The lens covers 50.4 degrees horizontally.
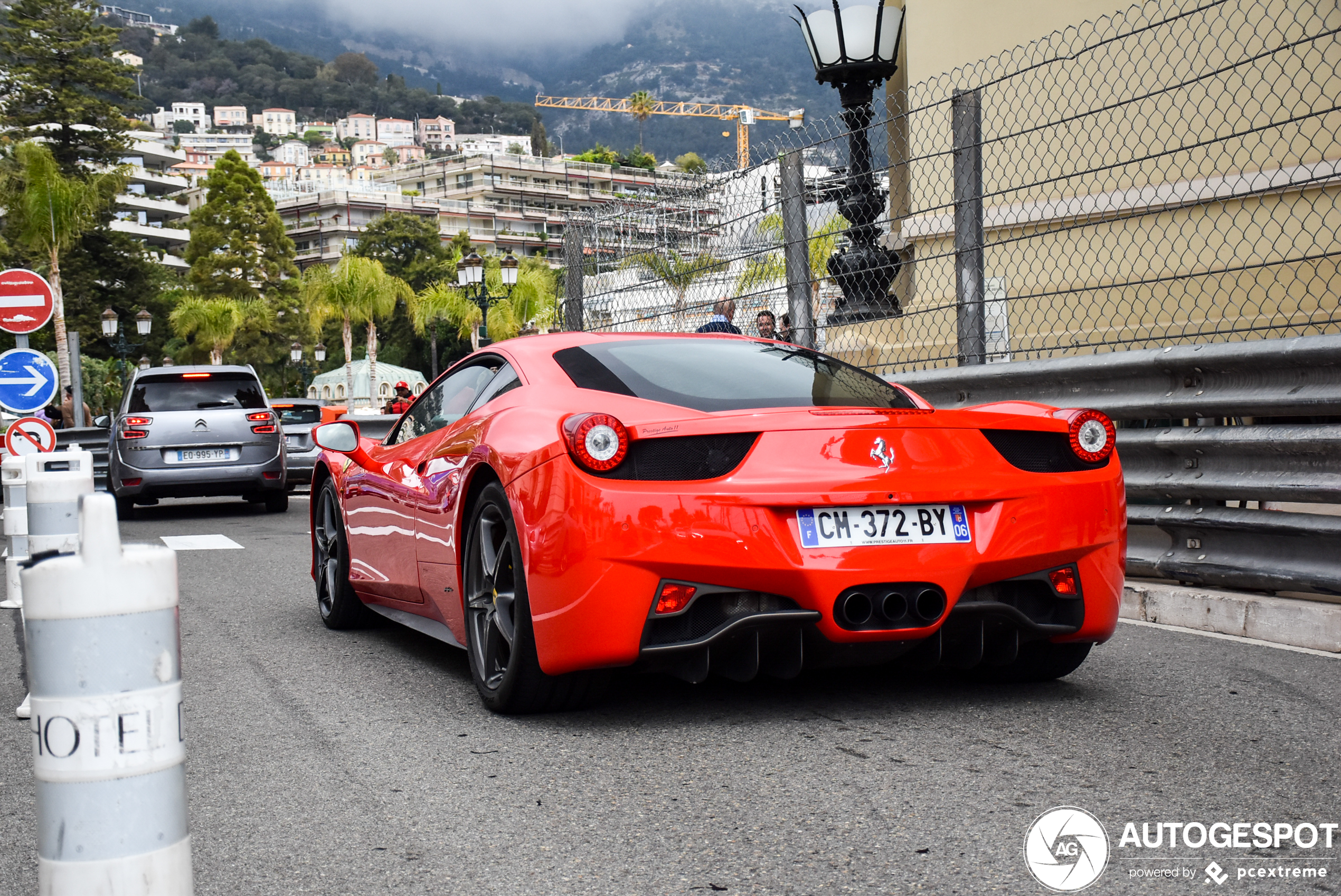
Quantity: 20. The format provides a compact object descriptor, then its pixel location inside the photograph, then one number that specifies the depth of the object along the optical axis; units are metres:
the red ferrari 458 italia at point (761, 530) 3.98
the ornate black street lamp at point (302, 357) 68.12
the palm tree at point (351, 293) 59.72
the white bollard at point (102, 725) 1.93
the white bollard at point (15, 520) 5.59
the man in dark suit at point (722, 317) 9.90
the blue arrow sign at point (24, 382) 12.80
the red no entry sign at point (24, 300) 13.26
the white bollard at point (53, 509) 4.71
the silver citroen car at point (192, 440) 15.60
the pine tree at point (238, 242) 79.88
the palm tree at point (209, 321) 68.94
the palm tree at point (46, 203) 41.94
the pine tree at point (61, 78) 61.00
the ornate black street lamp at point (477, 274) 33.72
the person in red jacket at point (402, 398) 25.14
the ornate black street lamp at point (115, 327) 45.62
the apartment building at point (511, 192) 142.38
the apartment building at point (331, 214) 136.00
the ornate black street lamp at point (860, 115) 8.52
